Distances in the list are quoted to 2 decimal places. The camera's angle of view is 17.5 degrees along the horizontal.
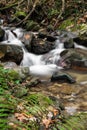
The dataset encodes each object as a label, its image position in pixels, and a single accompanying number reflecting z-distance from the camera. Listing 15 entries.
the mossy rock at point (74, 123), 3.36
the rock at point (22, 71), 7.14
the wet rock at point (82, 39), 11.41
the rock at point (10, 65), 7.83
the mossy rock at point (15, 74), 6.43
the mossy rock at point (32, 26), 12.90
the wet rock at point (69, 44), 11.04
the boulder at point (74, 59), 9.26
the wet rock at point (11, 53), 9.36
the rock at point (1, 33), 11.41
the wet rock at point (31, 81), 6.94
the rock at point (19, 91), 4.35
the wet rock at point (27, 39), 10.83
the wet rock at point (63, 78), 7.67
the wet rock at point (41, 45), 10.78
